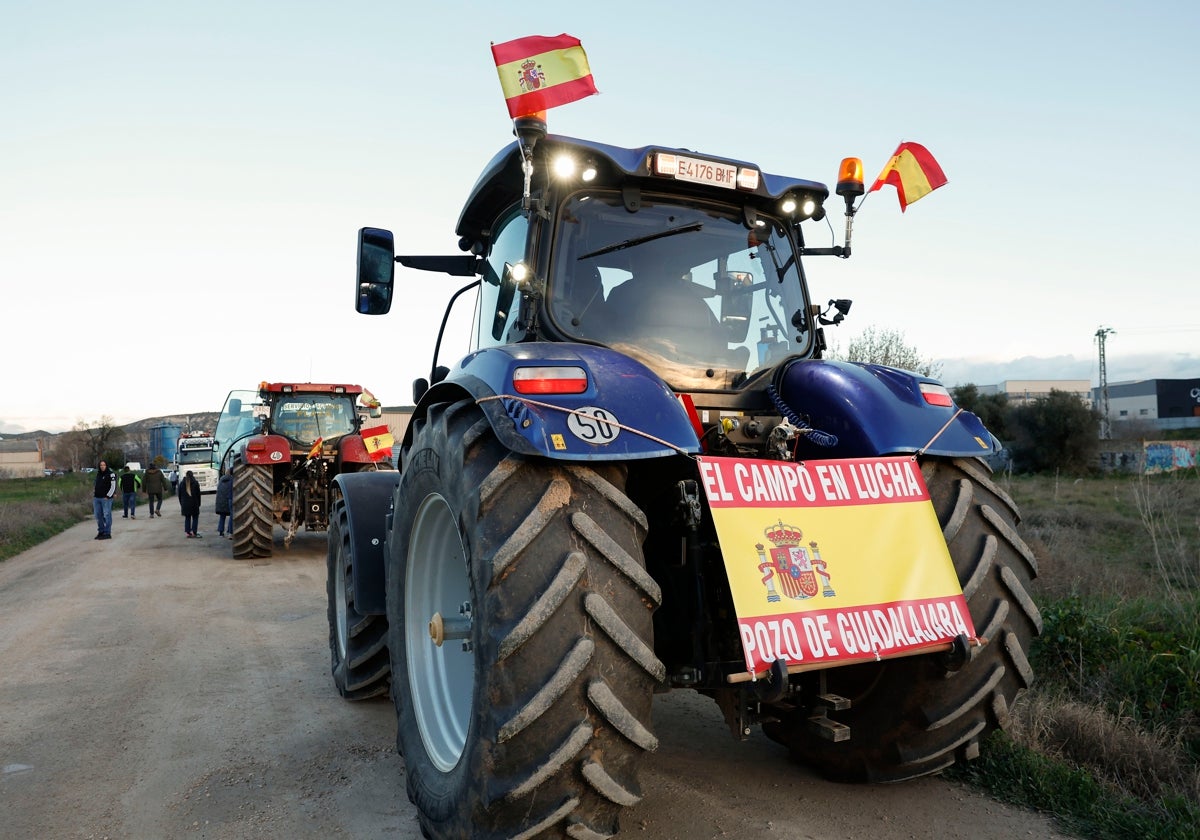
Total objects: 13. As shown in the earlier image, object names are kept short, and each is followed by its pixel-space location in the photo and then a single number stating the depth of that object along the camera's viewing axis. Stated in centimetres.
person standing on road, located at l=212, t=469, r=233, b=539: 1446
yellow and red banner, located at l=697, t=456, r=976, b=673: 254
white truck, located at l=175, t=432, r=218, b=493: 2397
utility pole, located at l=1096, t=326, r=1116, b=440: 3995
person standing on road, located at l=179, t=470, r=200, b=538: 1602
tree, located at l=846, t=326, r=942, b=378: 2275
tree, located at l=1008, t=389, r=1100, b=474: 3606
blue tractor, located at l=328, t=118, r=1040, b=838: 233
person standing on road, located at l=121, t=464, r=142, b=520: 2042
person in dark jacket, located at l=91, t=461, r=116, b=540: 1603
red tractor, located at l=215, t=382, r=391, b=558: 1220
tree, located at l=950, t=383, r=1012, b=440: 3766
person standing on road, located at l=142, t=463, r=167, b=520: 2148
